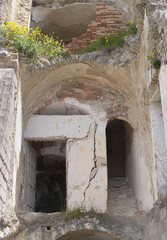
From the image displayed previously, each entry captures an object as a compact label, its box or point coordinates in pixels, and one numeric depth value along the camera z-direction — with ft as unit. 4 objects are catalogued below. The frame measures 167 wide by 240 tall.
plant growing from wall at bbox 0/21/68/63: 24.90
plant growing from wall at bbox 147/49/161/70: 19.17
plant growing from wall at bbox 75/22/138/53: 26.22
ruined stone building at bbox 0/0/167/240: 20.56
